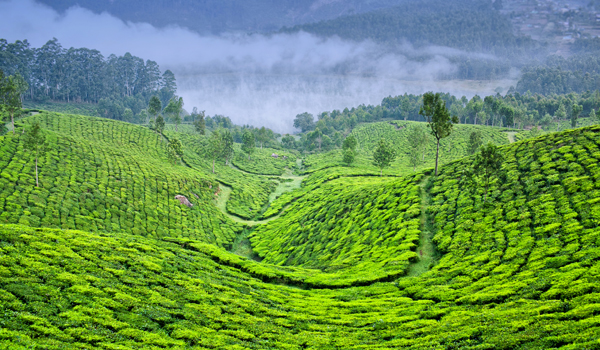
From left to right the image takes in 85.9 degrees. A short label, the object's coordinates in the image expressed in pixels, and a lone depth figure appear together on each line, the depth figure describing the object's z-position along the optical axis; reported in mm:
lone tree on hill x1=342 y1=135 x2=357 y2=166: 139000
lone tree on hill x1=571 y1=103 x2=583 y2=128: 165000
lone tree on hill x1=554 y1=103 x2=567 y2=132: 178275
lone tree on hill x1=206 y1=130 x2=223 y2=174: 126875
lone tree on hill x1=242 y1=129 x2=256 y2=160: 157625
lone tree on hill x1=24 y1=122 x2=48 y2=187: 63219
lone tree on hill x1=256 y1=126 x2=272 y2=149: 196750
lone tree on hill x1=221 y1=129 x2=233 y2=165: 139250
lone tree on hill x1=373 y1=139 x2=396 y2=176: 110875
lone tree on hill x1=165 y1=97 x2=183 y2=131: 167375
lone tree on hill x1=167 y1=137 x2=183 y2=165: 109625
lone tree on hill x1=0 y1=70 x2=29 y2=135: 79750
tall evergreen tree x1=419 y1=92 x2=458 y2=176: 55781
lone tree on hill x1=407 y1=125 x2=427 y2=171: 119444
